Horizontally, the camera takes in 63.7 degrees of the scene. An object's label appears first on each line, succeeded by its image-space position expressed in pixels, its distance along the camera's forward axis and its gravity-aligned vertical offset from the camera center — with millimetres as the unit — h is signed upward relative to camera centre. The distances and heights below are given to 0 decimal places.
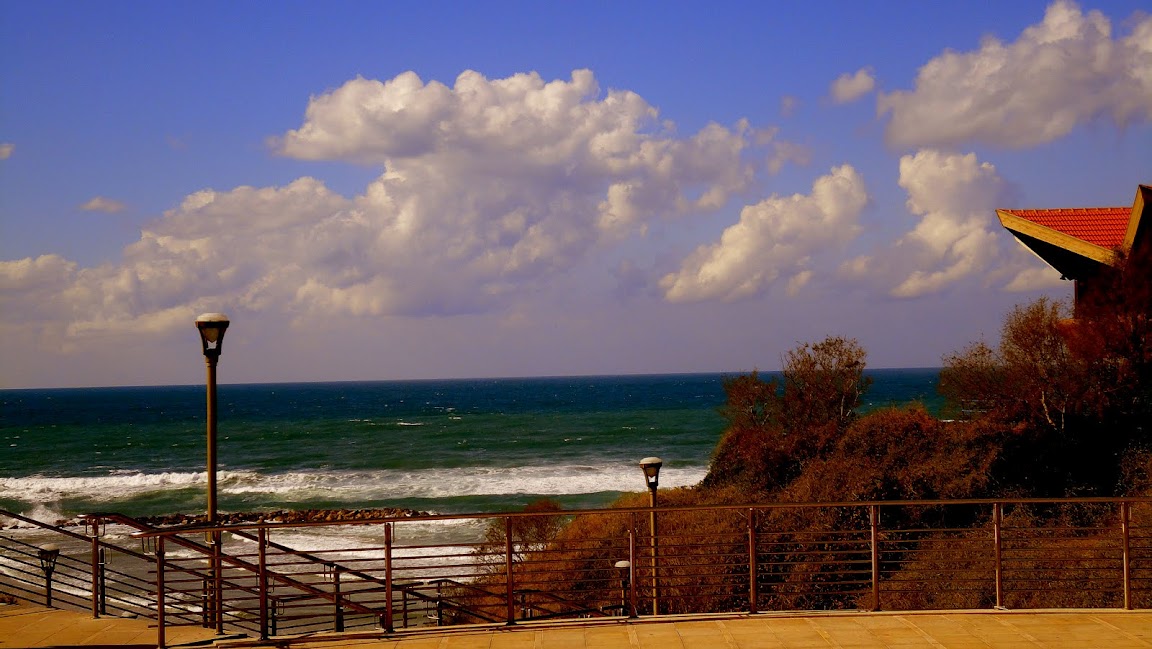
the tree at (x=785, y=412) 25203 -1652
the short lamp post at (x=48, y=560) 11188 -2542
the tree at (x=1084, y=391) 21578 -909
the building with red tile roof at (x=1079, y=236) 21828 +2869
